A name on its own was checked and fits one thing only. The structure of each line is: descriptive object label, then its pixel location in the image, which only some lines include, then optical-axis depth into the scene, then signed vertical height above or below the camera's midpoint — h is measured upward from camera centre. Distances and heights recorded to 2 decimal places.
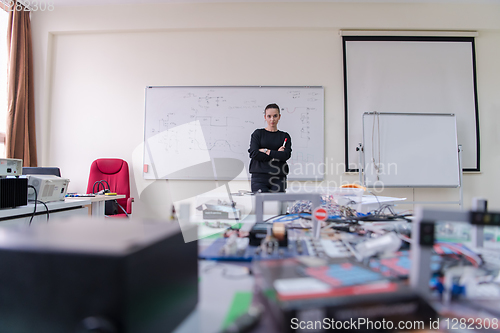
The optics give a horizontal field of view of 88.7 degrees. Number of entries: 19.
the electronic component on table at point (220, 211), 1.22 -0.17
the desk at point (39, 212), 1.40 -0.23
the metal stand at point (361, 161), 2.99 +0.19
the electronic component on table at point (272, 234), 0.79 -0.18
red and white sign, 0.91 -0.13
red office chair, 2.86 +0.03
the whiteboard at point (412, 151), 2.94 +0.31
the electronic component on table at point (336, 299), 0.34 -0.17
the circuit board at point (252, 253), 0.70 -0.22
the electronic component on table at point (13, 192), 1.35 -0.09
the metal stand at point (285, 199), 0.93 -0.08
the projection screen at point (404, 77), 3.10 +1.23
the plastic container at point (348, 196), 1.43 -0.11
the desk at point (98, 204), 2.21 -0.25
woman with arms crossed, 2.34 +0.20
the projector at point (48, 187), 1.64 -0.07
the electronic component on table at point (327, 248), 0.71 -0.21
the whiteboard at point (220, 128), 3.14 +0.61
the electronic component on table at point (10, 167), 1.35 +0.05
